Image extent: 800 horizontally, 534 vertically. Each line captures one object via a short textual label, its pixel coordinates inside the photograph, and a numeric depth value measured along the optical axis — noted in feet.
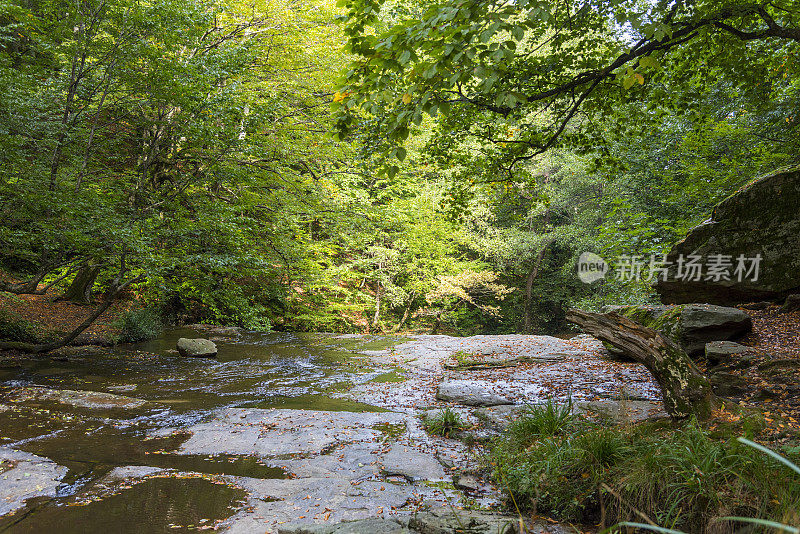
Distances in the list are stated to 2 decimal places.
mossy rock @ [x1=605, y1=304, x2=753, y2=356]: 20.13
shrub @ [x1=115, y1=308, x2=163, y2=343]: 36.32
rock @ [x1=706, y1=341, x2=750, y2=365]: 18.29
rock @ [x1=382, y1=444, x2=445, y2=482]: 12.82
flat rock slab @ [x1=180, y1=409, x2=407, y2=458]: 14.88
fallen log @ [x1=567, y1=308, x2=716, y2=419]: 13.02
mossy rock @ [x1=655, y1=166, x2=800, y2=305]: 21.22
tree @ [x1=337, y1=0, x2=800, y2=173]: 10.07
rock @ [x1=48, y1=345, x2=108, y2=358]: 29.41
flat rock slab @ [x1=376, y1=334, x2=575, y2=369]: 30.01
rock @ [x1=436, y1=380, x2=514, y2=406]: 19.56
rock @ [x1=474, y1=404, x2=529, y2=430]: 16.67
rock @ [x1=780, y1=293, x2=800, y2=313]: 21.29
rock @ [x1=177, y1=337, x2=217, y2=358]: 32.27
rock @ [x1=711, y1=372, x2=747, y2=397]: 15.92
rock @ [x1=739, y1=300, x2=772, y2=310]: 22.75
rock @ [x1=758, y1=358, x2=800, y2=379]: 15.98
